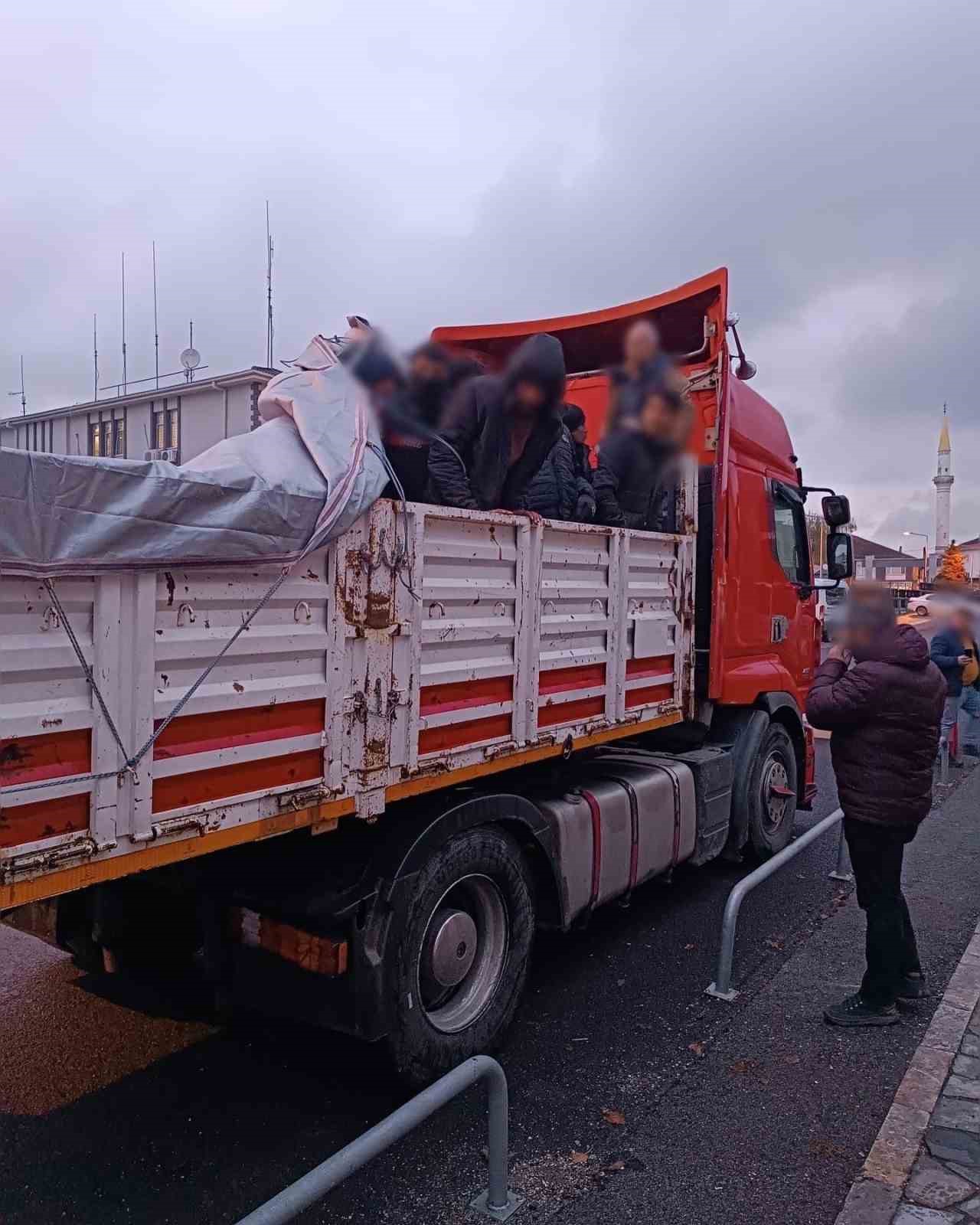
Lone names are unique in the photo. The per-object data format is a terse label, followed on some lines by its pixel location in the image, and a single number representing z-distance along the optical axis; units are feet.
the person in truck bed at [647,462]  16.56
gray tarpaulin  7.64
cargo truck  8.16
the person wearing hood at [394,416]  12.05
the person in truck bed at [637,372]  18.33
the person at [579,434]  16.01
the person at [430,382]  13.23
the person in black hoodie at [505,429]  13.52
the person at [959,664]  27.02
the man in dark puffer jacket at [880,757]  13.30
